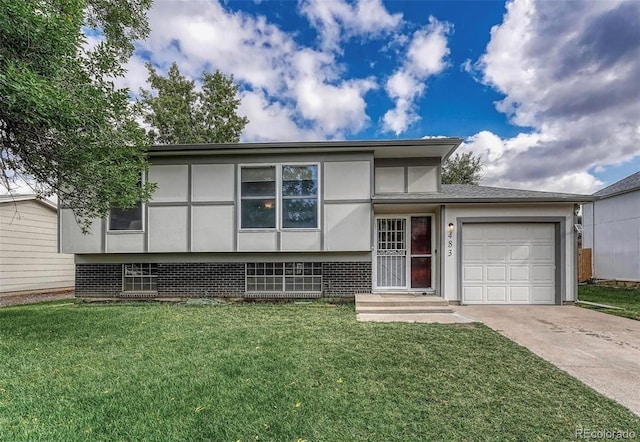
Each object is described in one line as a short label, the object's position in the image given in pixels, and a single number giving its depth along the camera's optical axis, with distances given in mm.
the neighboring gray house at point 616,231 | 12602
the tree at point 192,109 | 18219
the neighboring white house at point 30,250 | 11570
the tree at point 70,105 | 4078
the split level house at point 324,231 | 8305
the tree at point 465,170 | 23578
